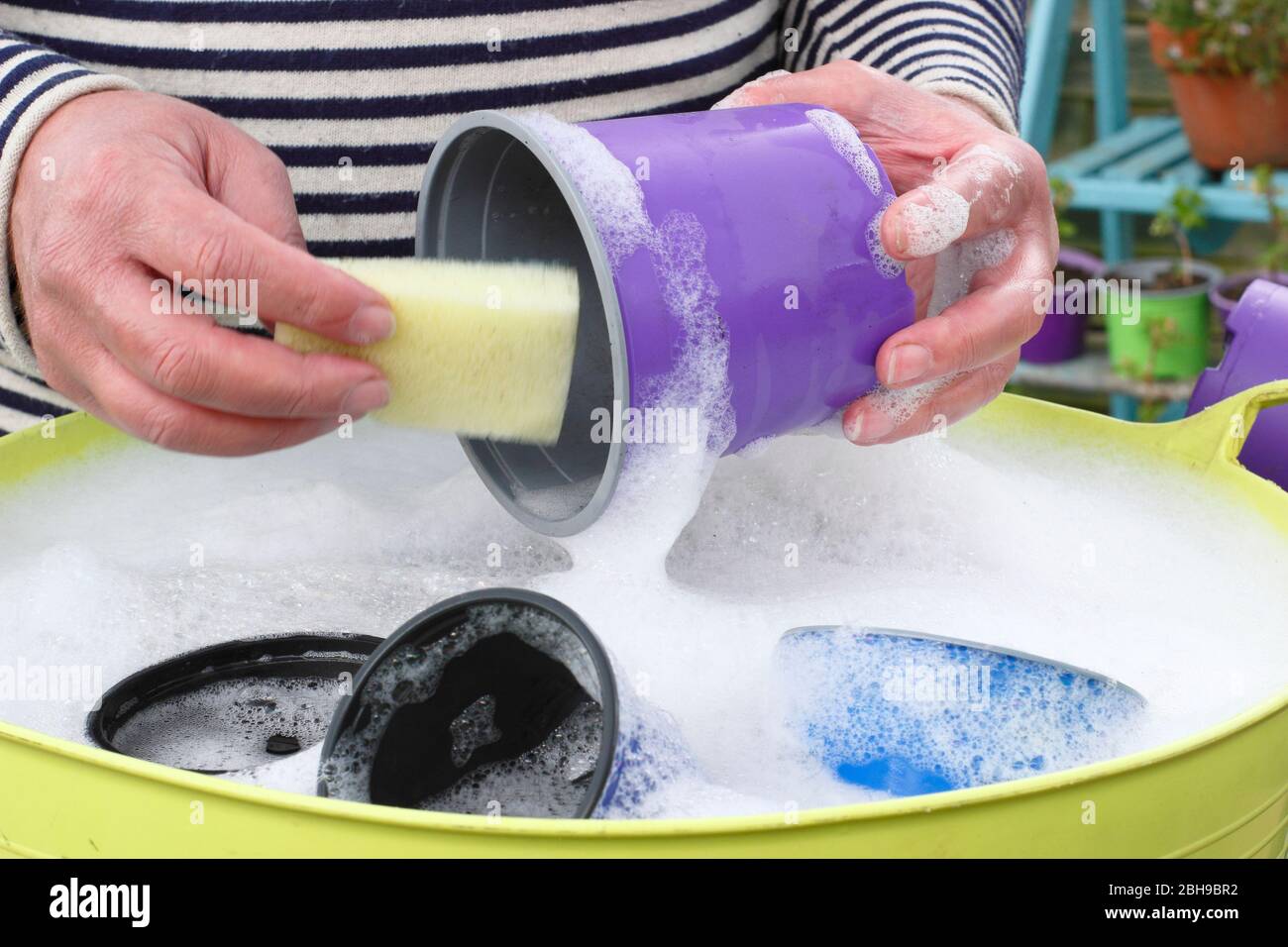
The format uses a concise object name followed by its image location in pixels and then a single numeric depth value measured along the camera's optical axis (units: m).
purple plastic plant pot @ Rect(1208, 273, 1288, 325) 2.35
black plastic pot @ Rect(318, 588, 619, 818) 0.58
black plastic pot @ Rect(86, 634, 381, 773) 0.68
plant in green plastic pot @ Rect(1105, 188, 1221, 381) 2.43
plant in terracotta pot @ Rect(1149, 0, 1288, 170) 2.36
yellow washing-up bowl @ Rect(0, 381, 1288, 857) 0.48
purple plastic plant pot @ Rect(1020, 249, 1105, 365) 2.66
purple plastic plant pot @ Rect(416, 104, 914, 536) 0.67
